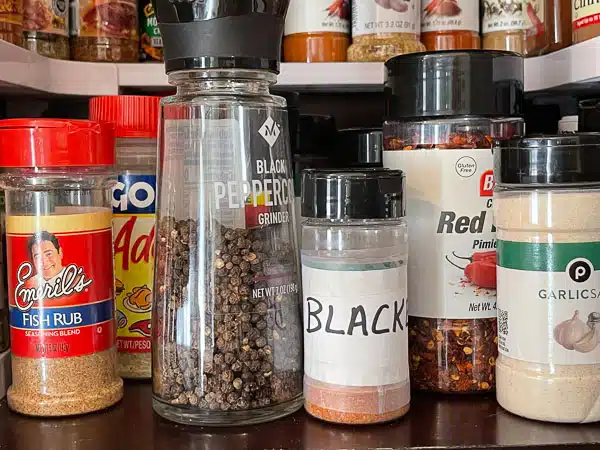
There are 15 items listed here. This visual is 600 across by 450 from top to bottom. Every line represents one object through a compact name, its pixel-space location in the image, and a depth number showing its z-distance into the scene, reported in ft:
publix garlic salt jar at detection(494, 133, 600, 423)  1.94
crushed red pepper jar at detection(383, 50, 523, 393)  2.18
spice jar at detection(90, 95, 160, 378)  2.43
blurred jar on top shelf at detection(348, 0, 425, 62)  2.80
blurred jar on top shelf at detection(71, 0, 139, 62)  2.87
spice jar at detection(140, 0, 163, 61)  3.01
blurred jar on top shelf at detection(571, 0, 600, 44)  2.50
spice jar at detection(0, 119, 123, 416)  2.08
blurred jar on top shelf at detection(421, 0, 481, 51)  2.89
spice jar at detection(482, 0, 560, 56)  2.89
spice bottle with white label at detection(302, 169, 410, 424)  1.98
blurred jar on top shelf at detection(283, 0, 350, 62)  2.86
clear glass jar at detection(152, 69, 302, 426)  2.04
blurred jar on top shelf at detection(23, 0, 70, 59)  2.72
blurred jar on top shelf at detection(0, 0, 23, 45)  2.44
